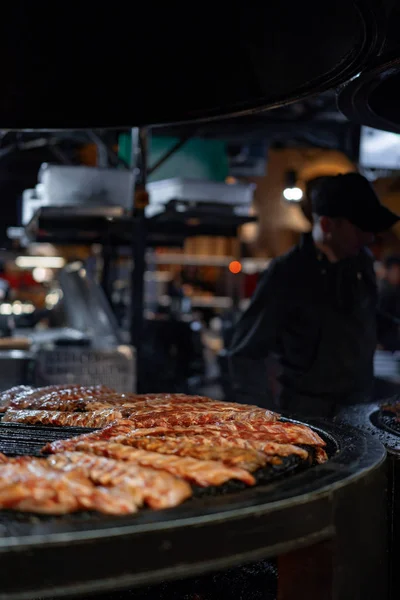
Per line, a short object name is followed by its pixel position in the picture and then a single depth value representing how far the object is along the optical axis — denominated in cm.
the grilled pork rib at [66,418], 323
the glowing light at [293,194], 600
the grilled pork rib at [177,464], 231
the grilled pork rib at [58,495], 203
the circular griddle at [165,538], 181
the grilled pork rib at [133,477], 212
